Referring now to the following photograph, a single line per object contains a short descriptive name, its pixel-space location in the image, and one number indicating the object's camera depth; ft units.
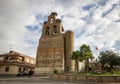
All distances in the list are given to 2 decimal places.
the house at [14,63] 94.73
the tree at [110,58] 61.90
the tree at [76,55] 74.77
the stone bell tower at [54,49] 94.35
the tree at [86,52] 73.25
